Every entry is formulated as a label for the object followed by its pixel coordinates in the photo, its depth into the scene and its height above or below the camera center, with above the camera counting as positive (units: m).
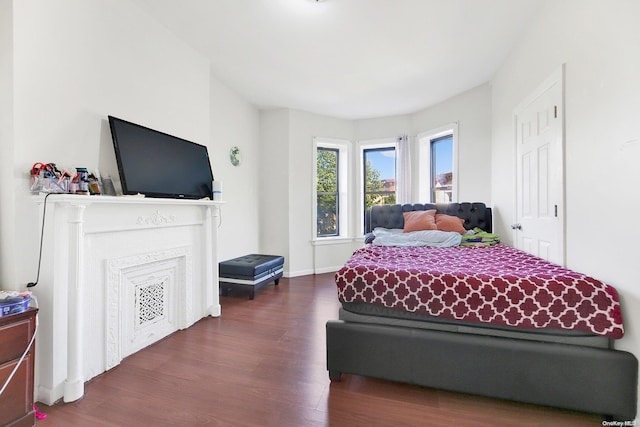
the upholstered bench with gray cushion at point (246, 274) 3.48 -0.80
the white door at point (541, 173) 2.08 +0.31
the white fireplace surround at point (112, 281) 1.62 -0.51
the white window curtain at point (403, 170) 4.70 +0.69
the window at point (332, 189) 5.08 +0.40
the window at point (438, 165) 4.21 +0.71
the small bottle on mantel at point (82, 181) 1.73 +0.19
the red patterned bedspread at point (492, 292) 1.46 -0.47
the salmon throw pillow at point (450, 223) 3.42 -0.17
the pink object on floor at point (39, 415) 1.49 -1.10
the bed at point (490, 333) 1.43 -0.72
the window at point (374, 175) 5.07 +0.64
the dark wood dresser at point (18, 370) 1.35 -0.79
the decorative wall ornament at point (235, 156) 3.90 +0.79
